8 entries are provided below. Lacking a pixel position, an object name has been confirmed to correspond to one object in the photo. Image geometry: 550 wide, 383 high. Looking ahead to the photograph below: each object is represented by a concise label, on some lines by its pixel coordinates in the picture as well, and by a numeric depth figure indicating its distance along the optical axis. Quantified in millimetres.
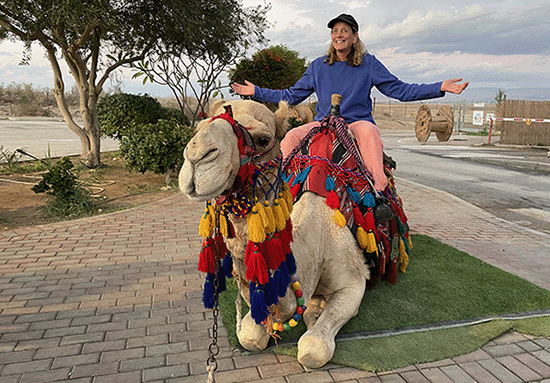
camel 1979
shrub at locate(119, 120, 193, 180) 9797
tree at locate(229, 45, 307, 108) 13742
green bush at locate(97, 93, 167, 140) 12508
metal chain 2589
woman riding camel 3826
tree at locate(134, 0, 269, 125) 11758
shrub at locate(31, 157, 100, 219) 7660
